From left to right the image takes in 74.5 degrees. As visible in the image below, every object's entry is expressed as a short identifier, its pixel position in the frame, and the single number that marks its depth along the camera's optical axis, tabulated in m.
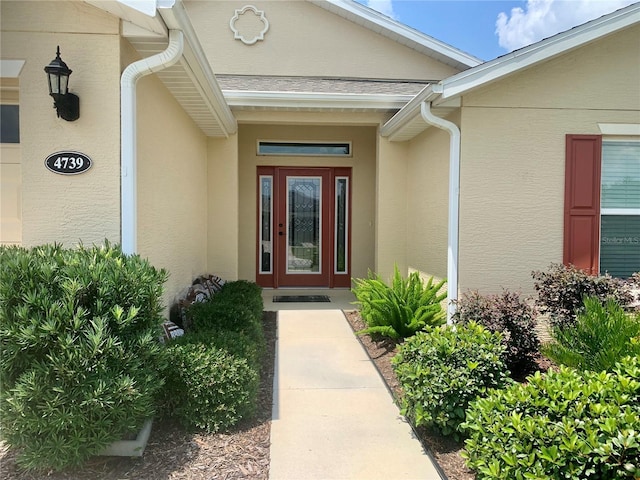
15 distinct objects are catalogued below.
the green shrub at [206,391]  3.15
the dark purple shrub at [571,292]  4.40
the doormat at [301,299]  7.79
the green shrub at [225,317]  4.46
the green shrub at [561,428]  2.07
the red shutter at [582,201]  5.14
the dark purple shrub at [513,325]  4.08
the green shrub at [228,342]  3.61
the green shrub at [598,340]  3.03
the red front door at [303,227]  8.71
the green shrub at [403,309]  5.11
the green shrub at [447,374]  3.07
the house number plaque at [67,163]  3.54
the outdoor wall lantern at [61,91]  3.26
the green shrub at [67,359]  2.48
